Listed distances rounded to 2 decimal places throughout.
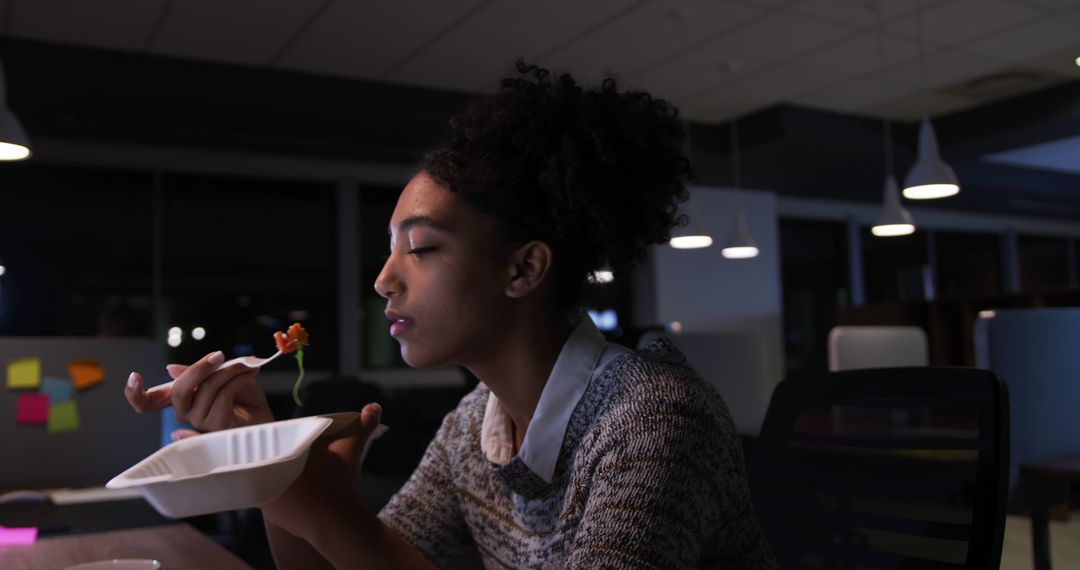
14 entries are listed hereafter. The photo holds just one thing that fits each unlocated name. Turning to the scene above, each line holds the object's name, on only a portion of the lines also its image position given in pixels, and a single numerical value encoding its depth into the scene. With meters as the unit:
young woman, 0.89
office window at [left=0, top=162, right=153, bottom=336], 5.47
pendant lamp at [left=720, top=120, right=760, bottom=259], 6.09
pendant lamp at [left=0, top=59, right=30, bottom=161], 2.65
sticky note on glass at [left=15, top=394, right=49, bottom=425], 2.25
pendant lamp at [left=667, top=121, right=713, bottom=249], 5.90
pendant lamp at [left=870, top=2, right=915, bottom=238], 5.25
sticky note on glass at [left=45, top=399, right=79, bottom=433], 2.28
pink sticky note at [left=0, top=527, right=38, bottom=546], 1.42
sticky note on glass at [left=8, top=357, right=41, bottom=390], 2.27
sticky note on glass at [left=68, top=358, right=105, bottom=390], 2.32
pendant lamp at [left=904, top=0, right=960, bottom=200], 4.29
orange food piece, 1.02
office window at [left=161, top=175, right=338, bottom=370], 5.98
